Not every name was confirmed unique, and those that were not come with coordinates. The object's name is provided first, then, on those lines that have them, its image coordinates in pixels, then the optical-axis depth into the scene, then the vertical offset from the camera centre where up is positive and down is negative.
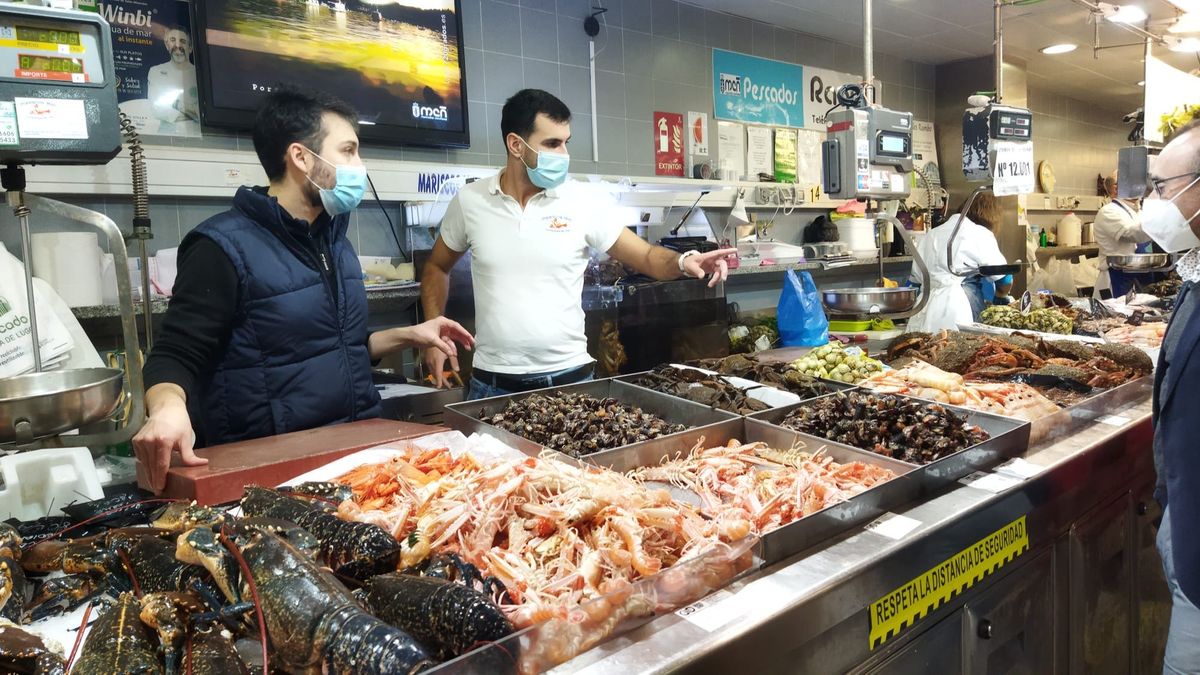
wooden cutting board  1.69 -0.43
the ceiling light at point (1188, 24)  5.44 +1.59
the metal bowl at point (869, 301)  2.93 -0.18
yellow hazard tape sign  1.50 -0.72
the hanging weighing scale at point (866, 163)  2.82 +0.35
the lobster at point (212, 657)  0.99 -0.50
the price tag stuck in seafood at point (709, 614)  1.22 -0.59
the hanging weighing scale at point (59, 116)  1.53 +0.38
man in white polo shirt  3.04 +0.07
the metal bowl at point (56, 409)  1.33 -0.22
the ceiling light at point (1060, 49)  7.83 +2.09
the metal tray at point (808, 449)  1.44 -0.51
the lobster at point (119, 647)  0.99 -0.49
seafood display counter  1.23 -0.68
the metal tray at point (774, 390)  2.41 -0.44
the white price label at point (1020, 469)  1.88 -0.57
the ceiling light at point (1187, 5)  5.03 +1.61
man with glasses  1.73 -0.39
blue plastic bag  4.67 -0.37
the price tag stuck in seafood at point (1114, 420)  2.38 -0.57
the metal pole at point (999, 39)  3.75 +1.07
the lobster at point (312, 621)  0.99 -0.47
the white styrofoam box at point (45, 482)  1.68 -0.44
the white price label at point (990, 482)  1.79 -0.57
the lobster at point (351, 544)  1.28 -0.46
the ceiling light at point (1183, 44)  6.17 +1.68
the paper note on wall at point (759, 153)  6.85 +0.99
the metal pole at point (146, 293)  3.16 -0.02
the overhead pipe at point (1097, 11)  4.42 +1.41
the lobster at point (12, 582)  1.22 -0.48
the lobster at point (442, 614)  1.06 -0.49
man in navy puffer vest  2.10 -0.06
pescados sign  6.59 +1.57
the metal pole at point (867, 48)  3.13 +0.87
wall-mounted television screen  3.93 +1.26
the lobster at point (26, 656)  0.99 -0.48
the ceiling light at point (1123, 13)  4.50 +1.47
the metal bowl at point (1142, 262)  6.21 -0.16
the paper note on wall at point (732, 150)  6.59 +0.99
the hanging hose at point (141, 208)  3.19 +0.35
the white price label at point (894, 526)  1.54 -0.57
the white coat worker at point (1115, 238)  7.29 +0.05
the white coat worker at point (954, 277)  5.39 -0.18
